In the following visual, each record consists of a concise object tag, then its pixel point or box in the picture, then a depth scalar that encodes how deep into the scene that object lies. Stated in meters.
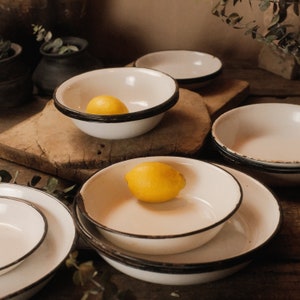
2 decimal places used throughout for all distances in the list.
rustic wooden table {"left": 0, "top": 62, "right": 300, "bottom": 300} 0.96
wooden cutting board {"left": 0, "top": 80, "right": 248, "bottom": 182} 1.20
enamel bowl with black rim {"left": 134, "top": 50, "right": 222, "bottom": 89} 1.57
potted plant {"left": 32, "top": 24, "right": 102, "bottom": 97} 1.51
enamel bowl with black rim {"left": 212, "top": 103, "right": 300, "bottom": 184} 1.15
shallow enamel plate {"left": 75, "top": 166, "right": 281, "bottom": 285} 0.92
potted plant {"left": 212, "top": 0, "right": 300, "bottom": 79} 1.32
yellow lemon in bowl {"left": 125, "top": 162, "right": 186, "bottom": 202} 1.04
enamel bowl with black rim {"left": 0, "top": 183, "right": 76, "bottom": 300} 0.93
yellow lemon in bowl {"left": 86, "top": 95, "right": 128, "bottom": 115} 1.21
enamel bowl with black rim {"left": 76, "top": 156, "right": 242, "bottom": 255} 1.00
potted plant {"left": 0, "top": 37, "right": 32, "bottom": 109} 1.46
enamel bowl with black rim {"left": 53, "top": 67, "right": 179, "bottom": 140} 1.18
